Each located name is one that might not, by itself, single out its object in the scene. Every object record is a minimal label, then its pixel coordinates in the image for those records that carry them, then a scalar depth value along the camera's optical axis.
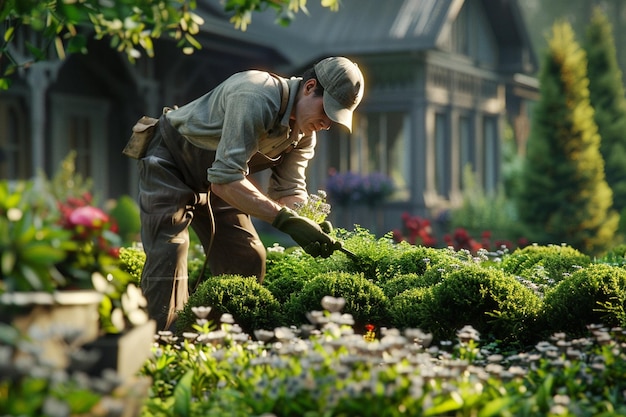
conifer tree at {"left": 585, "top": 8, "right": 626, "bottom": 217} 20.20
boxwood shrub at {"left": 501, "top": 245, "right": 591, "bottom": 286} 6.39
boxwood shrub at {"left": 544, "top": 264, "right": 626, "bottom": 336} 4.96
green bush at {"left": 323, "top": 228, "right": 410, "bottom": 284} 6.18
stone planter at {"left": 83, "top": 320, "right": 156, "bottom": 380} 3.31
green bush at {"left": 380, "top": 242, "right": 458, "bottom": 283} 6.18
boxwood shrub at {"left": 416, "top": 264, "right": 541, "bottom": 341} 5.09
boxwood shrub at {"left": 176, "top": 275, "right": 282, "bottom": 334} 5.39
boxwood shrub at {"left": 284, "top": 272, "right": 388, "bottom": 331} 5.29
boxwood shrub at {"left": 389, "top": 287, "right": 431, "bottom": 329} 5.21
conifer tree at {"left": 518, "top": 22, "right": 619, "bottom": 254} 16.66
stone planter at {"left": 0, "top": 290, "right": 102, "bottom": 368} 3.08
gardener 5.10
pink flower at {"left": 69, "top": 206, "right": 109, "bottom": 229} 3.45
